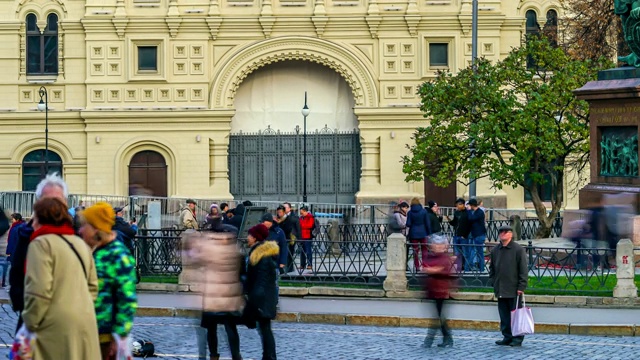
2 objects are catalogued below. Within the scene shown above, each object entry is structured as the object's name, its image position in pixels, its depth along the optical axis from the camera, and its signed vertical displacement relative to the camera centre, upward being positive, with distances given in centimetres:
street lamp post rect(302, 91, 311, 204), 4638 +148
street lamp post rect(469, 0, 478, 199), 4100 +443
